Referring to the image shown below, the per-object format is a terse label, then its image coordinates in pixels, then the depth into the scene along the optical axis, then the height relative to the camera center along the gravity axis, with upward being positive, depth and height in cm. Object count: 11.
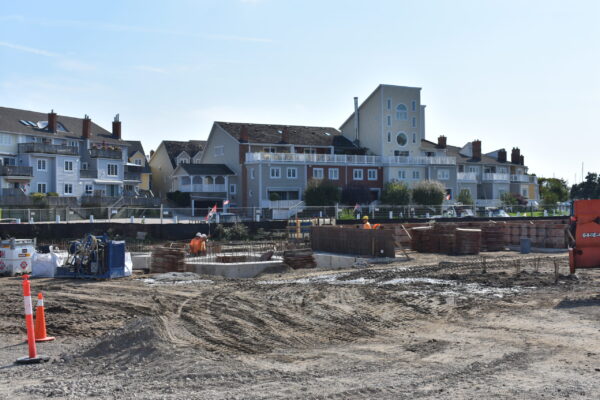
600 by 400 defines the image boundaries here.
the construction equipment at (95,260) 2012 -121
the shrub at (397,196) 6144 +198
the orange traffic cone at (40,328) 1116 -189
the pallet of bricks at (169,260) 2286 -142
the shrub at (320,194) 5762 +216
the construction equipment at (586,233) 1622 -51
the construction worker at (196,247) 2738 -116
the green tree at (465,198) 6556 +179
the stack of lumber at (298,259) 2488 -160
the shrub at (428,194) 6056 +209
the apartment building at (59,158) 5829 +630
